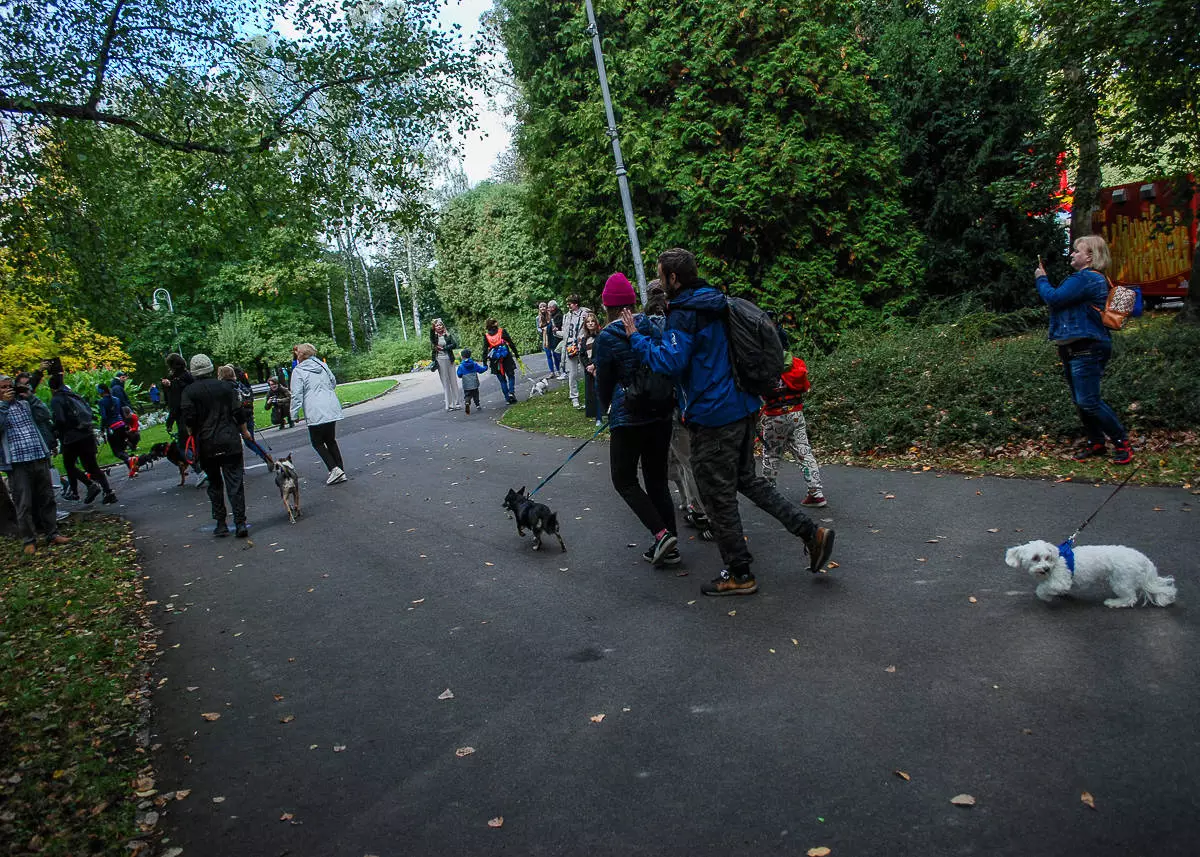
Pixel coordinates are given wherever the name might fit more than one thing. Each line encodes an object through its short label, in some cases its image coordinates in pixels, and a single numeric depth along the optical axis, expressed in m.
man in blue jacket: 5.29
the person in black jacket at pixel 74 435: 13.23
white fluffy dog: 4.63
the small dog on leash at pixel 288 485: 10.30
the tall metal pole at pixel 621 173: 15.16
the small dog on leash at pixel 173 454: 14.59
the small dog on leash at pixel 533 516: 7.35
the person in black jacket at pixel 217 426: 9.45
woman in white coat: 11.84
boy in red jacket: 7.46
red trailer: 19.69
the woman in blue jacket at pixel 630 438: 6.08
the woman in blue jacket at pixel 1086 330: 7.48
